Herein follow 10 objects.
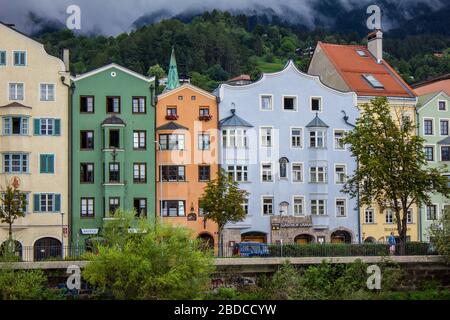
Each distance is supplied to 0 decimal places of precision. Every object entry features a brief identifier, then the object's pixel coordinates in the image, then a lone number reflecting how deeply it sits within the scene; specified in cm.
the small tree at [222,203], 6525
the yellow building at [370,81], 7506
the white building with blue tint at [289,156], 7225
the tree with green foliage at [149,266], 4497
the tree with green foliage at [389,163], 5947
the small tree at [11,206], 6141
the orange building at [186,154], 7050
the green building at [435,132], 7675
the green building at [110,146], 6900
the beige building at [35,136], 6781
